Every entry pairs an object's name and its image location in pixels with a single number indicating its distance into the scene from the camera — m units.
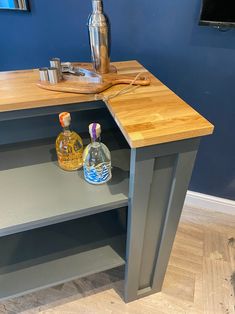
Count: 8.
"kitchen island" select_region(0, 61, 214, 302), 0.73
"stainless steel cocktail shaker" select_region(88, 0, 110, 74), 0.84
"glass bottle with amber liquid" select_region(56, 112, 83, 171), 0.92
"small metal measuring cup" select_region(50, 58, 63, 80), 0.89
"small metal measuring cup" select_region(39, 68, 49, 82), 0.87
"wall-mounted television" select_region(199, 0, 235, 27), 0.92
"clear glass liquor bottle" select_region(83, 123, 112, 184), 0.85
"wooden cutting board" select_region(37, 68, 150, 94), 0.84
